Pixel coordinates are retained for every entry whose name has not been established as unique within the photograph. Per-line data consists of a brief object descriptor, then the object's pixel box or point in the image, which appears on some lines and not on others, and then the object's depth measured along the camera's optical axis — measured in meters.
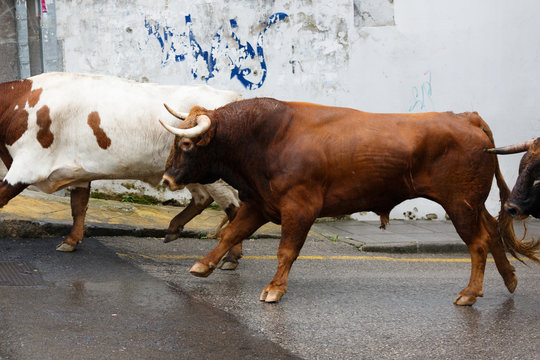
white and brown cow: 7.56
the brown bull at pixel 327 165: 6.32
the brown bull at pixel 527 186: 5.64
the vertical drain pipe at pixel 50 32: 11.16
